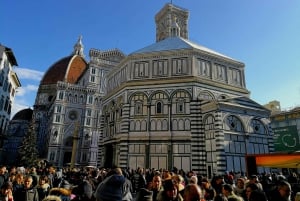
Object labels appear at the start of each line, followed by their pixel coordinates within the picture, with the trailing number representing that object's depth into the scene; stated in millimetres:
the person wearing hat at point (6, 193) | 5281
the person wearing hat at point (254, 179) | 6414
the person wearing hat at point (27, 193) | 5885
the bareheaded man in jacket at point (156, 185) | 4734
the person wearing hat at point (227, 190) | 4712
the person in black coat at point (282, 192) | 4398
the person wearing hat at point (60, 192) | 3990
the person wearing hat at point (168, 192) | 3574
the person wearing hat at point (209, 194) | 4934
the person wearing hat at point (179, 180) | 5126
